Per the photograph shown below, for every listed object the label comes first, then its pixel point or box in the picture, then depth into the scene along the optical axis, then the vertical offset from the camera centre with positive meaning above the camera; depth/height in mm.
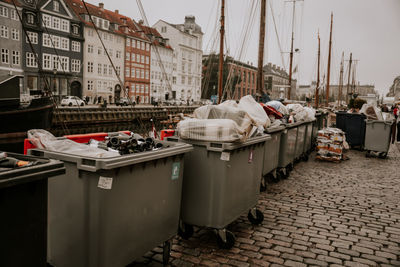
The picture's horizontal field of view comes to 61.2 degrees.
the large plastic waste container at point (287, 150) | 7930 -1040
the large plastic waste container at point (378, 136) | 11898 -867
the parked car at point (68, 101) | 39250 -347
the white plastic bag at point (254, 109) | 6336 -62
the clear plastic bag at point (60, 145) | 2936 -424
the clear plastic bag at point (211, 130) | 3986 -311
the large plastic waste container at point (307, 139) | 10908 -1009
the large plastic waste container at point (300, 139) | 9516 -920
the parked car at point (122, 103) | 47988 -340
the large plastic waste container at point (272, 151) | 6871 -942
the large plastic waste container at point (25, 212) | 1963 -711
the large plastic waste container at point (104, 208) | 2650 -909
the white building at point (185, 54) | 77375 +11800
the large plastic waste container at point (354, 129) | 13195 -736
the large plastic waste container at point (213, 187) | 3955 -986
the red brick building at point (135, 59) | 61719 +7963
